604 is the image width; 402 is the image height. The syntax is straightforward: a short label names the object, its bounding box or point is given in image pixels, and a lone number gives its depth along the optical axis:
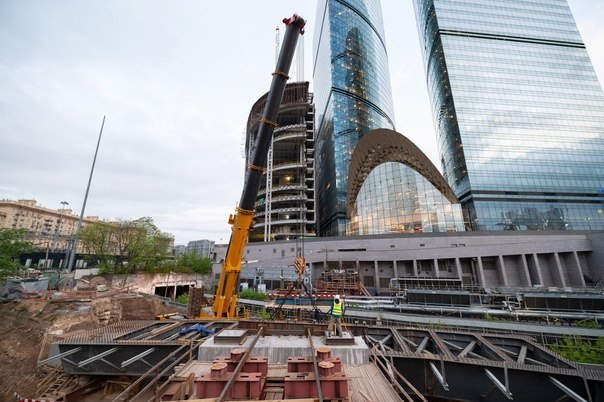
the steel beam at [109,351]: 8.48
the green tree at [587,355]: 12.03
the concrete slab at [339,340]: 7.75
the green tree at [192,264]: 49.38
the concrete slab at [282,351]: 7.26
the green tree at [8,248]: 24.69
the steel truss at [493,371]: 7.37
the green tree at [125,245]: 45.28
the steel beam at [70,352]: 9.53
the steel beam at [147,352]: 7.85
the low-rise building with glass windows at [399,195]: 48.69
